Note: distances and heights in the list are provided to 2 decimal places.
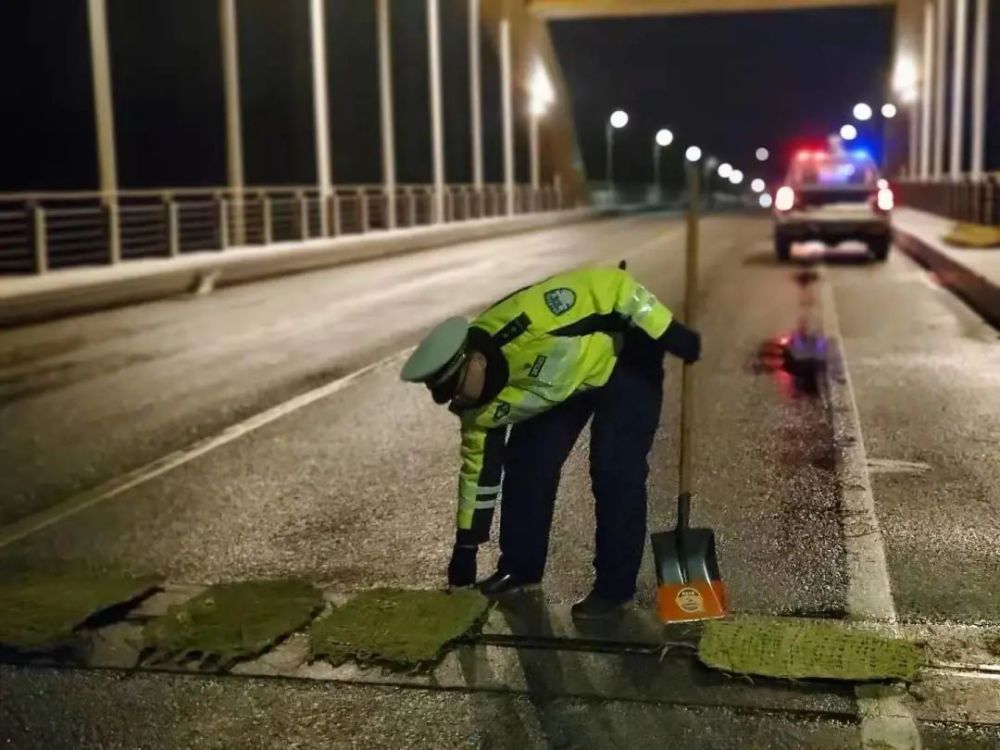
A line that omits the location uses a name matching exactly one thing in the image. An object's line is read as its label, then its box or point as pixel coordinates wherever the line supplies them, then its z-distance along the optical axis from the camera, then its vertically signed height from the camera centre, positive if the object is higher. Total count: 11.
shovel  5.46 -1.59
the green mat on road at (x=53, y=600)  5.50 -1.75
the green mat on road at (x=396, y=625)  5.21 -1.74
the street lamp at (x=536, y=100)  59.72 +1.79
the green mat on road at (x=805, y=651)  4.91 -1.74
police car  25.53 -1.18
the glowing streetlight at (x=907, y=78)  60.69 +2.37
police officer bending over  5.17 -0.93
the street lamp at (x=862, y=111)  86.09 +1.52
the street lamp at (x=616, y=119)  70.12 +1.11
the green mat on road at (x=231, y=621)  5.29 -1.75
